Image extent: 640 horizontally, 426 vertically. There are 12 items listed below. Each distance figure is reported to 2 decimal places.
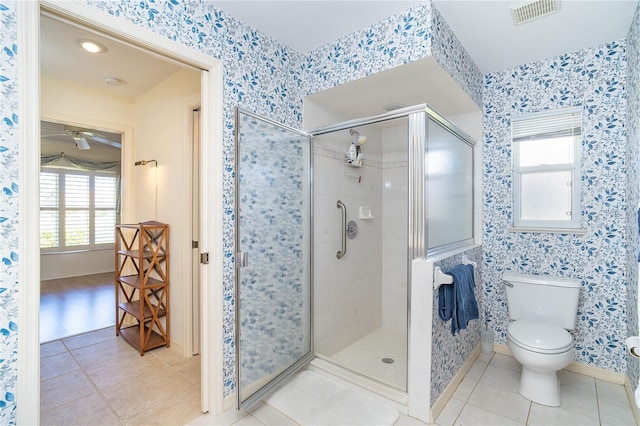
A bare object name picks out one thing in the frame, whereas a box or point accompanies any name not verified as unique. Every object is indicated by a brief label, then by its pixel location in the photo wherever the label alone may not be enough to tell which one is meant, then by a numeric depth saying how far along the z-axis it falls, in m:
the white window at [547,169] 2.44
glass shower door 1.84
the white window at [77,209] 5.57
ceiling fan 4.17
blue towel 1.92
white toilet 1.95
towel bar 1.84
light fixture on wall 3.05
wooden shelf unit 2.73
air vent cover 1.84
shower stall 1.90
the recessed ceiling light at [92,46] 2.34
